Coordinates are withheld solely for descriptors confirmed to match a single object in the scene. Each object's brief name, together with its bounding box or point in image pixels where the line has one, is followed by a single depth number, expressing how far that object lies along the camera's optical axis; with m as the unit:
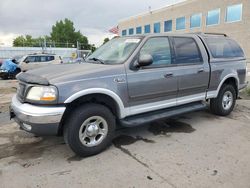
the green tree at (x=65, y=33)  78.75
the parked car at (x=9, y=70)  15.21
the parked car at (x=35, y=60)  15.30
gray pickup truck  3.15
